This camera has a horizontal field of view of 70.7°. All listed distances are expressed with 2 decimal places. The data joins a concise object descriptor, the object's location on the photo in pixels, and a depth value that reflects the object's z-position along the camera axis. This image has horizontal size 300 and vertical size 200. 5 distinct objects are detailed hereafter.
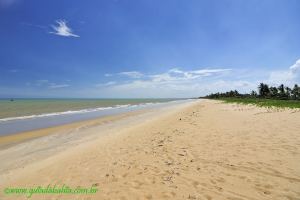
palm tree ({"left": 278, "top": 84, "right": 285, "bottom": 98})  104.54
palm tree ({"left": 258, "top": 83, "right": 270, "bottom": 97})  112.82
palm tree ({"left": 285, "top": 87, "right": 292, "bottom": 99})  104.68
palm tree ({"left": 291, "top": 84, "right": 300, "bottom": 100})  101.97
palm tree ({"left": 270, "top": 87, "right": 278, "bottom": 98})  106.81
